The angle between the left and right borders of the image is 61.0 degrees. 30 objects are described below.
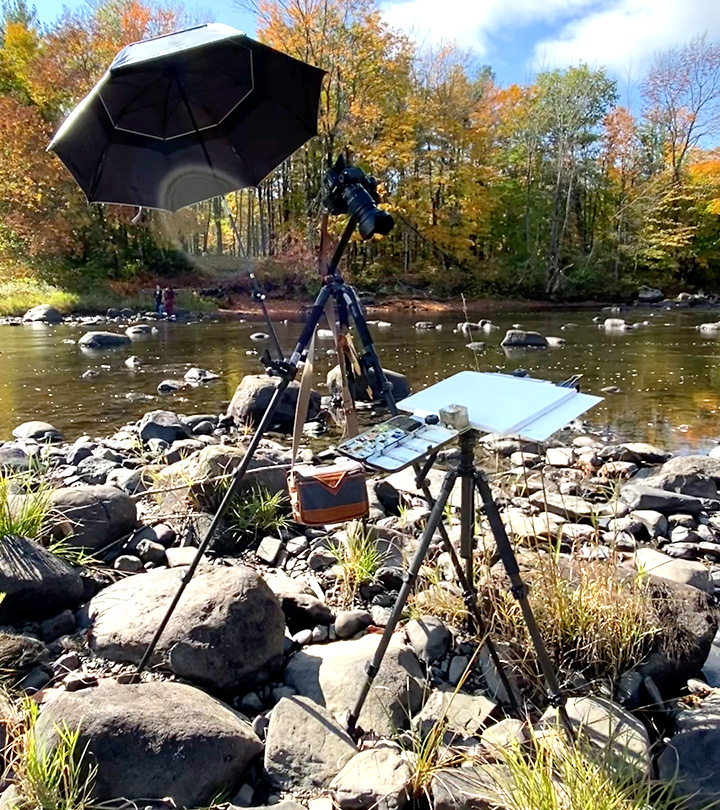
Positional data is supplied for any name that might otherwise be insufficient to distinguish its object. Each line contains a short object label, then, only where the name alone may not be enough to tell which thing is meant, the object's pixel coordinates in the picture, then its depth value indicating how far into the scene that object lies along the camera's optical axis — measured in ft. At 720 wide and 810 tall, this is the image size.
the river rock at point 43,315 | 70.23
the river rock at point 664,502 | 15.38
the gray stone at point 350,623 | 9.62
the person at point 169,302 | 72.95
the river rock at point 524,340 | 48.75
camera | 7.13
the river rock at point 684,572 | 10.80
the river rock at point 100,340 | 49.60
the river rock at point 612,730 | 6.50
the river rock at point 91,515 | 11.42
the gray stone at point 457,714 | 7.48
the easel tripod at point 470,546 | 6.49
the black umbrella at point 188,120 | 8.50
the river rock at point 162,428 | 24.25
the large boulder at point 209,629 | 8.13
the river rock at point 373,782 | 6.24
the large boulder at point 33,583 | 9.38
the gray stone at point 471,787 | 6.06
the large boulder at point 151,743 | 6.34
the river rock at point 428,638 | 8.79
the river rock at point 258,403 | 26.13
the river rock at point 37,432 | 24.37
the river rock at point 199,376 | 36.91
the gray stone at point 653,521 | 14.30
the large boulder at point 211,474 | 13.16
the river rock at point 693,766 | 6.38
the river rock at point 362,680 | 7.74
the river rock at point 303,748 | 6.86
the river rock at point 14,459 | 15.96
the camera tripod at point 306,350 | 8.13
